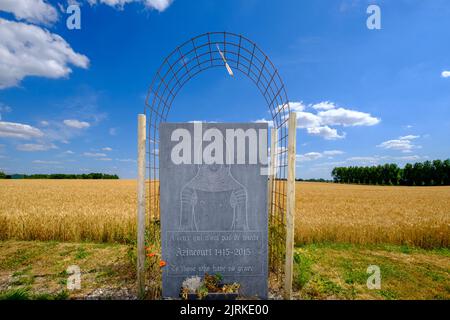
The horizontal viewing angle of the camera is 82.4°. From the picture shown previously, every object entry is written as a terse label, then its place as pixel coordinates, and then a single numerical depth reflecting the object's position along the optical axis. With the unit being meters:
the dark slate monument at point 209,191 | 4.26
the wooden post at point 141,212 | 4.18
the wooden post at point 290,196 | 4.05
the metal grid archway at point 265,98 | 4.84
